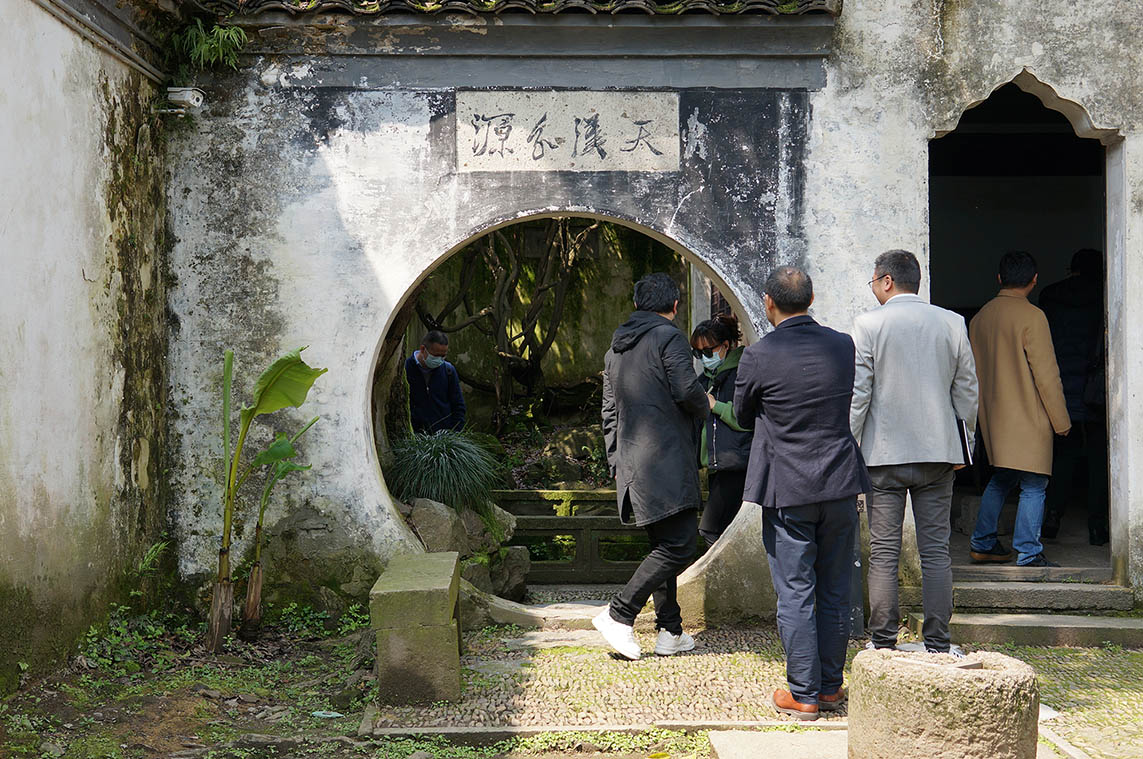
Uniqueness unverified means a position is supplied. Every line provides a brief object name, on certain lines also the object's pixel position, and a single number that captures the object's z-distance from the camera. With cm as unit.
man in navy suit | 472
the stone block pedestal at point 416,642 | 507
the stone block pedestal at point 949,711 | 339
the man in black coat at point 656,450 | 571
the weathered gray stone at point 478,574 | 731
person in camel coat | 670
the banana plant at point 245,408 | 604
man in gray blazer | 518
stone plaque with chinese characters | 674
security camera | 649
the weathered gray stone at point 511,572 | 784
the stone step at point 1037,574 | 677
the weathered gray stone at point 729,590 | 658
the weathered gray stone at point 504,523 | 802
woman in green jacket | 667
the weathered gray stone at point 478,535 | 769
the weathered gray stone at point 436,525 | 711
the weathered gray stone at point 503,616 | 653
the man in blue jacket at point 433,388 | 998
